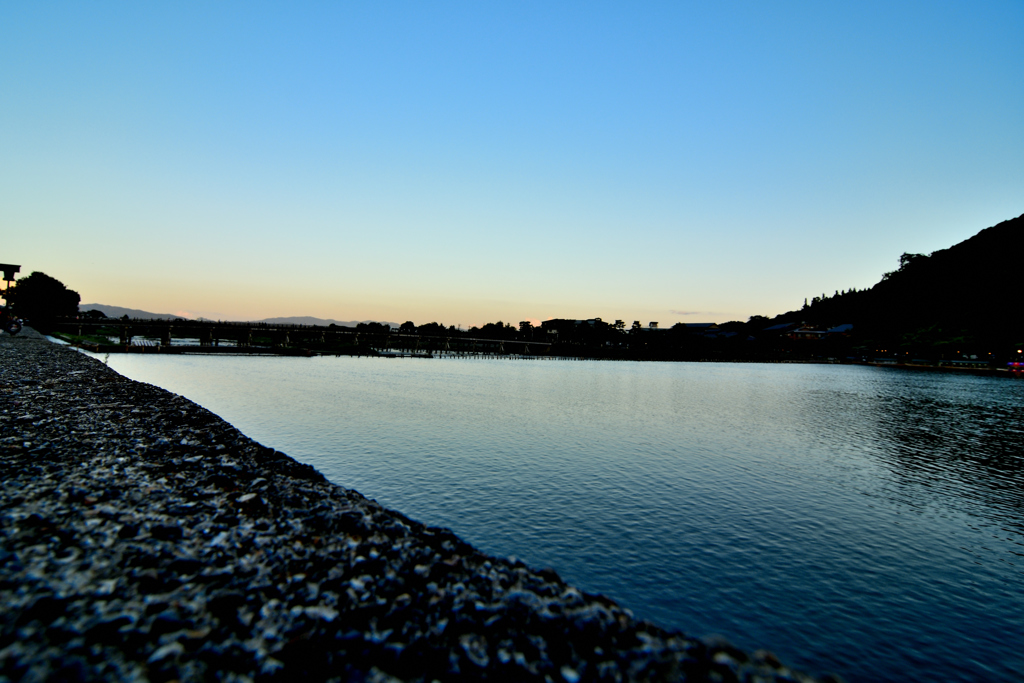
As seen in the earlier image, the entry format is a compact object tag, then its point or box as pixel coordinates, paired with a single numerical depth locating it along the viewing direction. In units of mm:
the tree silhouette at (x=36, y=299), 151750
